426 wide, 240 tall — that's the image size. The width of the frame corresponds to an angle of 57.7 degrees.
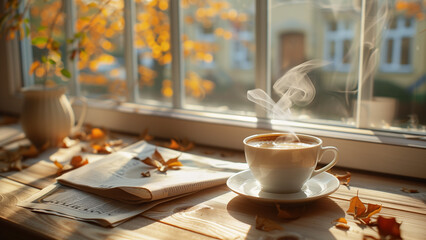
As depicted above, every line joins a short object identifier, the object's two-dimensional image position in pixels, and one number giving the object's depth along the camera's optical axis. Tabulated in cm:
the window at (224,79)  92
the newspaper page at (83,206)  69
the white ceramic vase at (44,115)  117
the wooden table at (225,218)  62
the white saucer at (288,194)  67
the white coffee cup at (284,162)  66
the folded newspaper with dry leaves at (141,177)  76
